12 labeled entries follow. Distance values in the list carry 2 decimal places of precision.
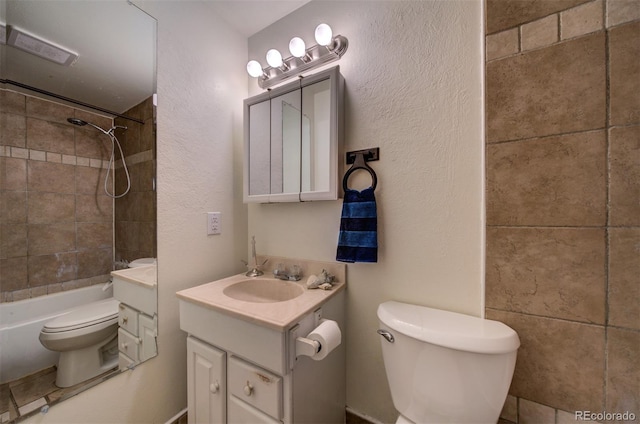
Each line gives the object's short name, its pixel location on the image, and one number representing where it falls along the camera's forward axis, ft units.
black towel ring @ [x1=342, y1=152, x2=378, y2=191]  3.58
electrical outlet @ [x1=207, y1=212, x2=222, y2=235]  4.31
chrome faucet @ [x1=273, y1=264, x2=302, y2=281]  4.11
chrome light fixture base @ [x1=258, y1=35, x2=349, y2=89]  3.83
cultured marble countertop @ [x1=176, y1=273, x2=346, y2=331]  2.63
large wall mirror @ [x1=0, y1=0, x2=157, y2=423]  2.48
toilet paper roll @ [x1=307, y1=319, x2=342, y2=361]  2.65
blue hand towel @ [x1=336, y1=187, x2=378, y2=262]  3.42
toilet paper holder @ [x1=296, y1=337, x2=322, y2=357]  2.60
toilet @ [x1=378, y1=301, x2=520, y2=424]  2.32
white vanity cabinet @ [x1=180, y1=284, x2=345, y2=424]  2.66
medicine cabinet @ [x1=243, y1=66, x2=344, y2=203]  3.73
